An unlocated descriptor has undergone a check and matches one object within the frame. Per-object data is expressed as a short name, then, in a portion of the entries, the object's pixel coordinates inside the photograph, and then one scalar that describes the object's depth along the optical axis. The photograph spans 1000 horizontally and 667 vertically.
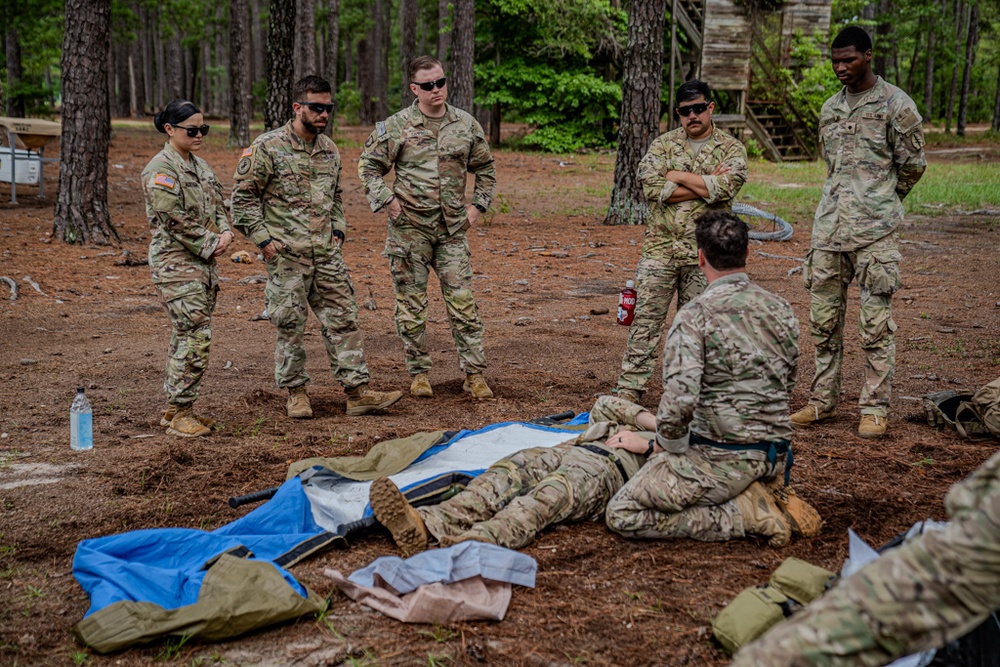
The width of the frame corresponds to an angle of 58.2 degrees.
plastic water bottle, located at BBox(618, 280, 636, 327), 6.98
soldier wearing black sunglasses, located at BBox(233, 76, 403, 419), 6.64
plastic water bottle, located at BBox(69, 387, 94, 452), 5.87
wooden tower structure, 24.72
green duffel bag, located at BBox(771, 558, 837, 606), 3.51
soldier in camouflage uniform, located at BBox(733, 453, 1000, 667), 2.19
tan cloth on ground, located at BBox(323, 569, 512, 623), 3.70
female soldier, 6.13
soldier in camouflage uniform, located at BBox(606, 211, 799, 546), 4.33
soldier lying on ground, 4.30
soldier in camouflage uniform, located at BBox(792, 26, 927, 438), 6.08
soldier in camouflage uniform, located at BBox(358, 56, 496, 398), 7.12
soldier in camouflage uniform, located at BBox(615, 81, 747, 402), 6.60
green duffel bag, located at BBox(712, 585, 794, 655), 3.38
